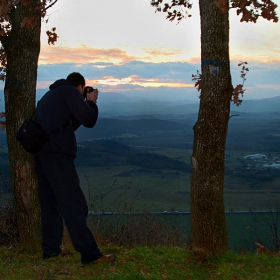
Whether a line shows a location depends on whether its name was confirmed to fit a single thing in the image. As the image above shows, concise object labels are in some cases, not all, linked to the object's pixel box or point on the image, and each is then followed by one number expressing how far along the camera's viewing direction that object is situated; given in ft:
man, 14.20
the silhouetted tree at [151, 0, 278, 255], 15.24
